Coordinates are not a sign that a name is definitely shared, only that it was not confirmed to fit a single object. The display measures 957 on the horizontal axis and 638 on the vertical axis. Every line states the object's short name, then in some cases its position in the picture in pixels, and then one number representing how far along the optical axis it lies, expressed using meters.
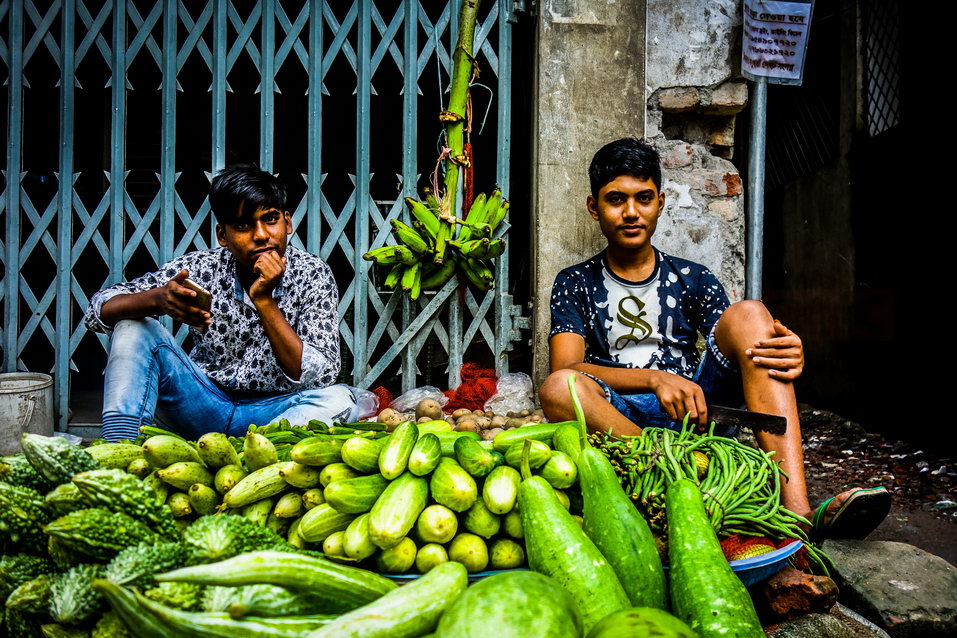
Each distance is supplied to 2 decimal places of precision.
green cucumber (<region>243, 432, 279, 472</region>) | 1.76
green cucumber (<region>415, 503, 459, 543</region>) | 1.51
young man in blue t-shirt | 2.43
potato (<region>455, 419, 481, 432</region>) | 3.42
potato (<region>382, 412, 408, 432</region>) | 3.54
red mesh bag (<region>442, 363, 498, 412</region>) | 3.87
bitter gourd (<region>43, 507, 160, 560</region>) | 1.28
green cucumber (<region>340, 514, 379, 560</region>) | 1.47
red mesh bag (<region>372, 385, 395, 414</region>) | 3.88
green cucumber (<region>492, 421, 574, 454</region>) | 1.83
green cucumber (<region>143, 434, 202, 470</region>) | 1.74
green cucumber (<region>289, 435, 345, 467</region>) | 1.65
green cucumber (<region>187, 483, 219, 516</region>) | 1.68
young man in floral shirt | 2.79
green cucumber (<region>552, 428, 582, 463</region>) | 1.75
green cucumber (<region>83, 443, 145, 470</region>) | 1.80
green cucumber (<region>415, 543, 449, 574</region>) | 1.50
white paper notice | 3.52
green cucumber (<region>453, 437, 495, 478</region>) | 1.65
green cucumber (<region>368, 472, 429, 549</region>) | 1.42
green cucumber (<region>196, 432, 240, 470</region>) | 1.76
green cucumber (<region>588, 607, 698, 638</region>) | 0.96
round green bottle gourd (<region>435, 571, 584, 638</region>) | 0.94
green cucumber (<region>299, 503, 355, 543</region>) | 1.57
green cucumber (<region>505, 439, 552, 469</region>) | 1.71
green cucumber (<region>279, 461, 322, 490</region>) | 1.65
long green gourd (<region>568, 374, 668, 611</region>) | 1.41
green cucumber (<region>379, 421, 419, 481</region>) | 1.61
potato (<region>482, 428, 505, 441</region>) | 3.44
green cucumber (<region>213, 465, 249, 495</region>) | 1.73
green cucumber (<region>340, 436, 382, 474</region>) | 1.65
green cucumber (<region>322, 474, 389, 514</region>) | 1.52
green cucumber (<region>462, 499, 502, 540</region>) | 1.57
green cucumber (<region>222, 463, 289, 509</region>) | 1.63
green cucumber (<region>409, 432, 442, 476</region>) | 1.62
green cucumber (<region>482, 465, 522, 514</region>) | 1.56
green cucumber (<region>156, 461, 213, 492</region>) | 1.67
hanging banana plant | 3.72
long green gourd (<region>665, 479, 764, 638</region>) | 1.23
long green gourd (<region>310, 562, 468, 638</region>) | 1.01
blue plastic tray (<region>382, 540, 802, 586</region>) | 1.66
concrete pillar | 3.78
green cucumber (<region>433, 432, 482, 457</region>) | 1.80
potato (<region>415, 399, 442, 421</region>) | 3.57
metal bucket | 3.53
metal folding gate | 3.83
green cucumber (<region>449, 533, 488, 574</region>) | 1.53
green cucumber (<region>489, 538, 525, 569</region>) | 1.58
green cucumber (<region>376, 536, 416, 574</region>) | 1.48
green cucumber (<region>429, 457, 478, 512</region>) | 1.55
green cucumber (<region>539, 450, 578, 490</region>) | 1.69
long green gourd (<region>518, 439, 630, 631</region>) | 1.25
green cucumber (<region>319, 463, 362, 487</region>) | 1.64
